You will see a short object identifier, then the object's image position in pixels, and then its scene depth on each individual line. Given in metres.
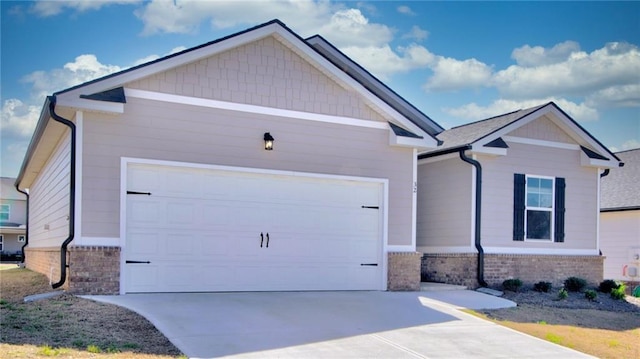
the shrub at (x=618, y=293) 15.80
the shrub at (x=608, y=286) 16.23
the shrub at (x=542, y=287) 15.37
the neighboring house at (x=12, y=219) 42.62
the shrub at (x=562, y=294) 14.65
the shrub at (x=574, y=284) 15.93
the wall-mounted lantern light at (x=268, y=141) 12.38
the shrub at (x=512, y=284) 15.02
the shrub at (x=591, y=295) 15.07
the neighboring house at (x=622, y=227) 21.19
